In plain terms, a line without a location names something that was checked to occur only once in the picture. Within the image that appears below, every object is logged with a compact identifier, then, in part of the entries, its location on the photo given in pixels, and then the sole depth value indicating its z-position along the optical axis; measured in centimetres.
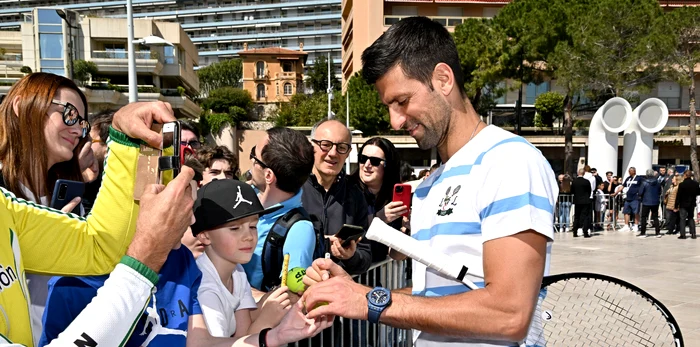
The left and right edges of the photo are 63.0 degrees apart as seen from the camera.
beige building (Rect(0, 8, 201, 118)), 4341
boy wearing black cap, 260
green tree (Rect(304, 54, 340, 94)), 8462
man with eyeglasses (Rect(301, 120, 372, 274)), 434
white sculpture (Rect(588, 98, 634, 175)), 2289
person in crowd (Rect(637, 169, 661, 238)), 1573
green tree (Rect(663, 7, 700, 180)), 2789
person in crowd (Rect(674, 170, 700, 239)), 1497
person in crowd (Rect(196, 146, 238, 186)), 452
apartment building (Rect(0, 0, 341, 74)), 10125
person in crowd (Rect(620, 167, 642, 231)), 1669
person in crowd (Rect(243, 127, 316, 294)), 299
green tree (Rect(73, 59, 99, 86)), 4095
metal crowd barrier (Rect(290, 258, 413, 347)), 371
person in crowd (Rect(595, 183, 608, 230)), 1736
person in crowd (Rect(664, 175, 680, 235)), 1555
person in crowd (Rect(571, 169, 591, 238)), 1541
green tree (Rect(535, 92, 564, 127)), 4228
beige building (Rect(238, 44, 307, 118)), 9312
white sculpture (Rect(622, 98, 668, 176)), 2361
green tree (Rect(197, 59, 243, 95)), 9450
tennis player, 182
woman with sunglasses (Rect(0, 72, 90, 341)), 235
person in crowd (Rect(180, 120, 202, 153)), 445
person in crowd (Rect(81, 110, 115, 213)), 440
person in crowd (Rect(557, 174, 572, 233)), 1672
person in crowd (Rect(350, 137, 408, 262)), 535
